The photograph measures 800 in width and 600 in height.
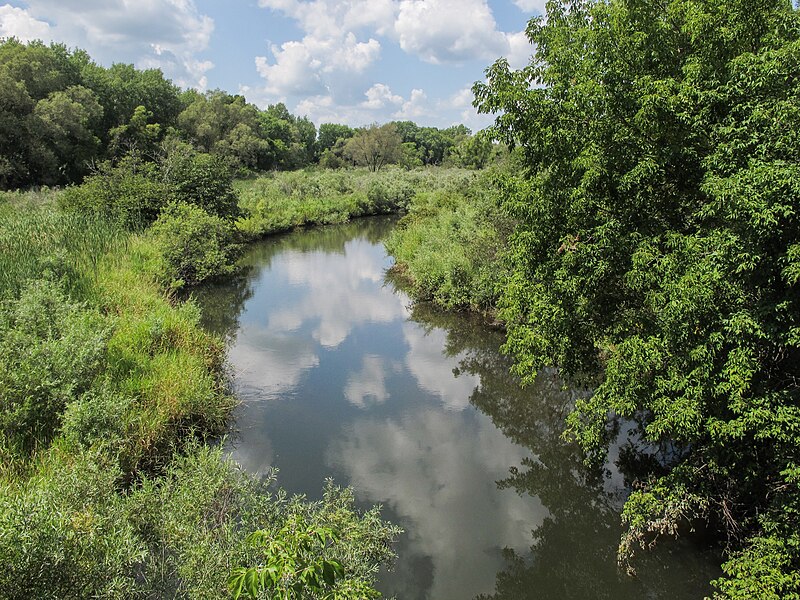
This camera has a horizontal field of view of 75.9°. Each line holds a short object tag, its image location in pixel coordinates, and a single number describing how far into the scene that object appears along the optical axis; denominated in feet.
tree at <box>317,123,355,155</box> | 369.18
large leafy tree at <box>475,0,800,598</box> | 20.94
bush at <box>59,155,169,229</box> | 79.16
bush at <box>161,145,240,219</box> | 91.04
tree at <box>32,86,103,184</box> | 136.46
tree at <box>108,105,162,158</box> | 171.23
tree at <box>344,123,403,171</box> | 281.54
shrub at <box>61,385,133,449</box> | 27.01
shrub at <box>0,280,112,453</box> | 28.12
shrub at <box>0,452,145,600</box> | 15.07
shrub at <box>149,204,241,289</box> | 73.56
